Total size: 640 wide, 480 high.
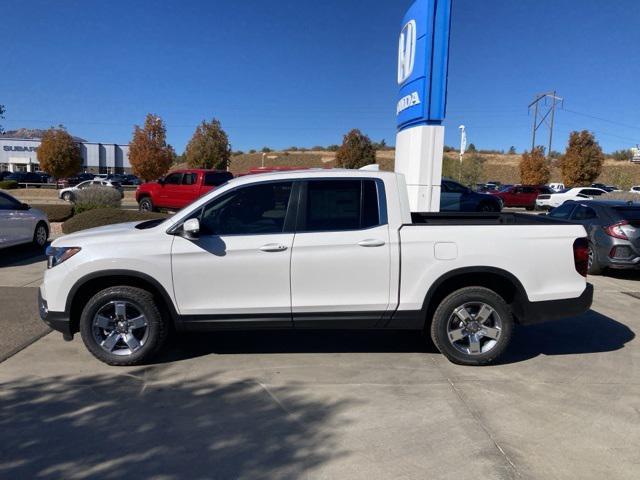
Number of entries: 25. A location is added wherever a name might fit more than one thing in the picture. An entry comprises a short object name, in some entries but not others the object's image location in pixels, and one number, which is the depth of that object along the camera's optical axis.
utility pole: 48.44
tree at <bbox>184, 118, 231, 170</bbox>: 40.75
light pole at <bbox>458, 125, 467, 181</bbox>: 55.57
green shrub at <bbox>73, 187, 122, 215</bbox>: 15.24
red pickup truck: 18.33
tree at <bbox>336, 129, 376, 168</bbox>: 44.31
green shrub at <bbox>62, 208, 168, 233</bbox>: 12.20
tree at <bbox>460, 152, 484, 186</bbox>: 48.41
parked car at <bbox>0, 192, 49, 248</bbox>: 9.34
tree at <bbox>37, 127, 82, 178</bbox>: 43.91
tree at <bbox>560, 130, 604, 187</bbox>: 40.41
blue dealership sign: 8.75
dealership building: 73.50
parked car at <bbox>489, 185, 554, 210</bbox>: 30.34
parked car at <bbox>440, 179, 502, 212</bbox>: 19.65
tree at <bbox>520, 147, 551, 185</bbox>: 47.31
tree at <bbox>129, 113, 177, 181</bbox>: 39.34
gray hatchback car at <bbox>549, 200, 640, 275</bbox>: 8.55
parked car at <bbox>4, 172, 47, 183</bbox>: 49.82
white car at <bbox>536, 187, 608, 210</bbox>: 27.69
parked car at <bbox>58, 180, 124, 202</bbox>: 17.86
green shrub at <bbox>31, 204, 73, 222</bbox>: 15.24
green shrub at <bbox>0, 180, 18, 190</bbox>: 38.21
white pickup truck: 4.27
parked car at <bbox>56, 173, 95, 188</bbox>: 44.06
